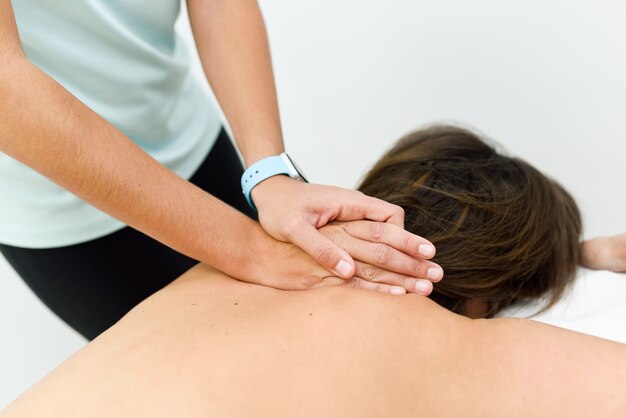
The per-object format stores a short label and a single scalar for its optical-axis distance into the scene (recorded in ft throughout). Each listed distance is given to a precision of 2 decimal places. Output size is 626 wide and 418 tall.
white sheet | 3.59
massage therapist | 2.89
